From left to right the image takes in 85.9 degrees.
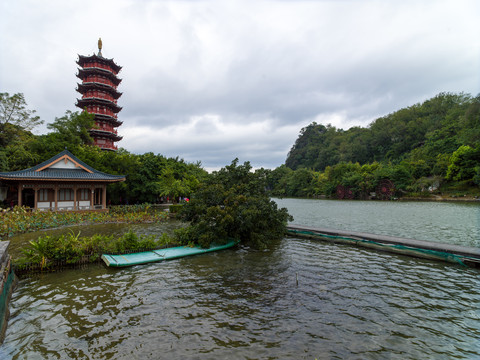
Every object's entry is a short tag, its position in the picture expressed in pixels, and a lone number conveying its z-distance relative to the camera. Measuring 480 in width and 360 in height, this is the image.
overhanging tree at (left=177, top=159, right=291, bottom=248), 11.29
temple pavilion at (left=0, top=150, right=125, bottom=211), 20.70
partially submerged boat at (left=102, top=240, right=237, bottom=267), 8.77
